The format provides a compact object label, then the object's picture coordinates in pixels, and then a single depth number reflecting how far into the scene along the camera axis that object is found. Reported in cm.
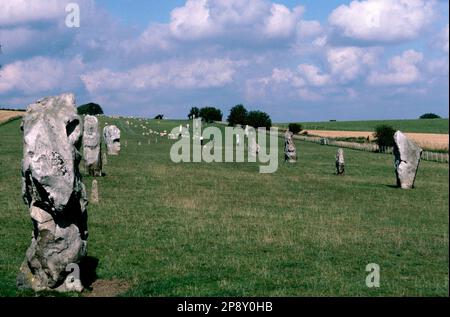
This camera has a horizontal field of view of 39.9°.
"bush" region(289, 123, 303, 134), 12269
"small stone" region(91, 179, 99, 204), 2689
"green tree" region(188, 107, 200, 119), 19525
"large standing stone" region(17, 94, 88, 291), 1299
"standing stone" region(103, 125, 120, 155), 5656
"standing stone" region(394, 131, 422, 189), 3656
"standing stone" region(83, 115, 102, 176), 3731
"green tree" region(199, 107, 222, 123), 18788
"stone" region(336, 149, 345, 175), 4426
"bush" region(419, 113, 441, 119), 19650
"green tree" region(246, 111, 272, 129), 14975
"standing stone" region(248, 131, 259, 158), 6163
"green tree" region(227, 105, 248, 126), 15158
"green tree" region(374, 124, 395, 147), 8026
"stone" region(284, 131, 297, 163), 5422
